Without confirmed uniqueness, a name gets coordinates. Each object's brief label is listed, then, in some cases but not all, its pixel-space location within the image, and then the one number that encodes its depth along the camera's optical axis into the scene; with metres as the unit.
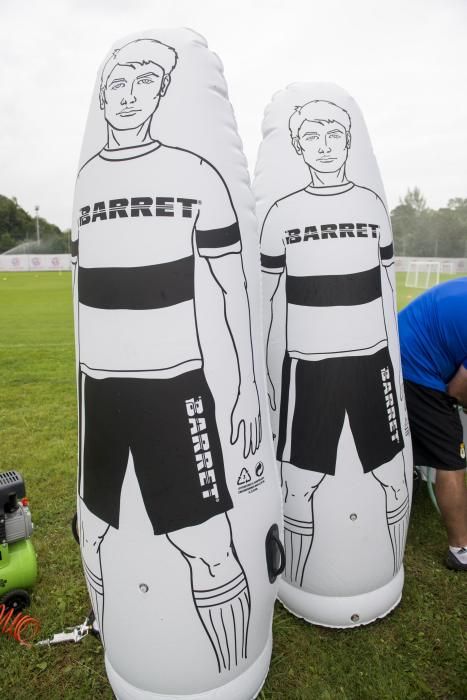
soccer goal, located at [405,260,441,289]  25.75
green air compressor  2.55
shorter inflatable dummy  2.21
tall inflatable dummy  1.73
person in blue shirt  2.82
